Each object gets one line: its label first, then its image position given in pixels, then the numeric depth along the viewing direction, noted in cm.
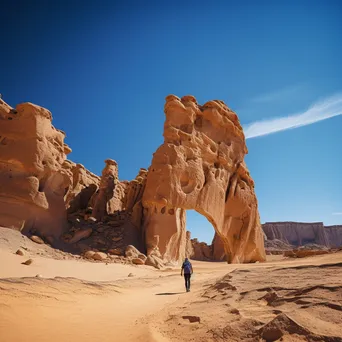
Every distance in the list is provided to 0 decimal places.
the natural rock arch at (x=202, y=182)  1716
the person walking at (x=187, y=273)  750
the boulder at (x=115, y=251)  1450
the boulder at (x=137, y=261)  1348
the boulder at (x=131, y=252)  1423
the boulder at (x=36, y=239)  1280
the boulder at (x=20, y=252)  960
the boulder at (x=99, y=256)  1287
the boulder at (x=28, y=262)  829
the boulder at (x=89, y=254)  1296
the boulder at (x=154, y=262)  1400
